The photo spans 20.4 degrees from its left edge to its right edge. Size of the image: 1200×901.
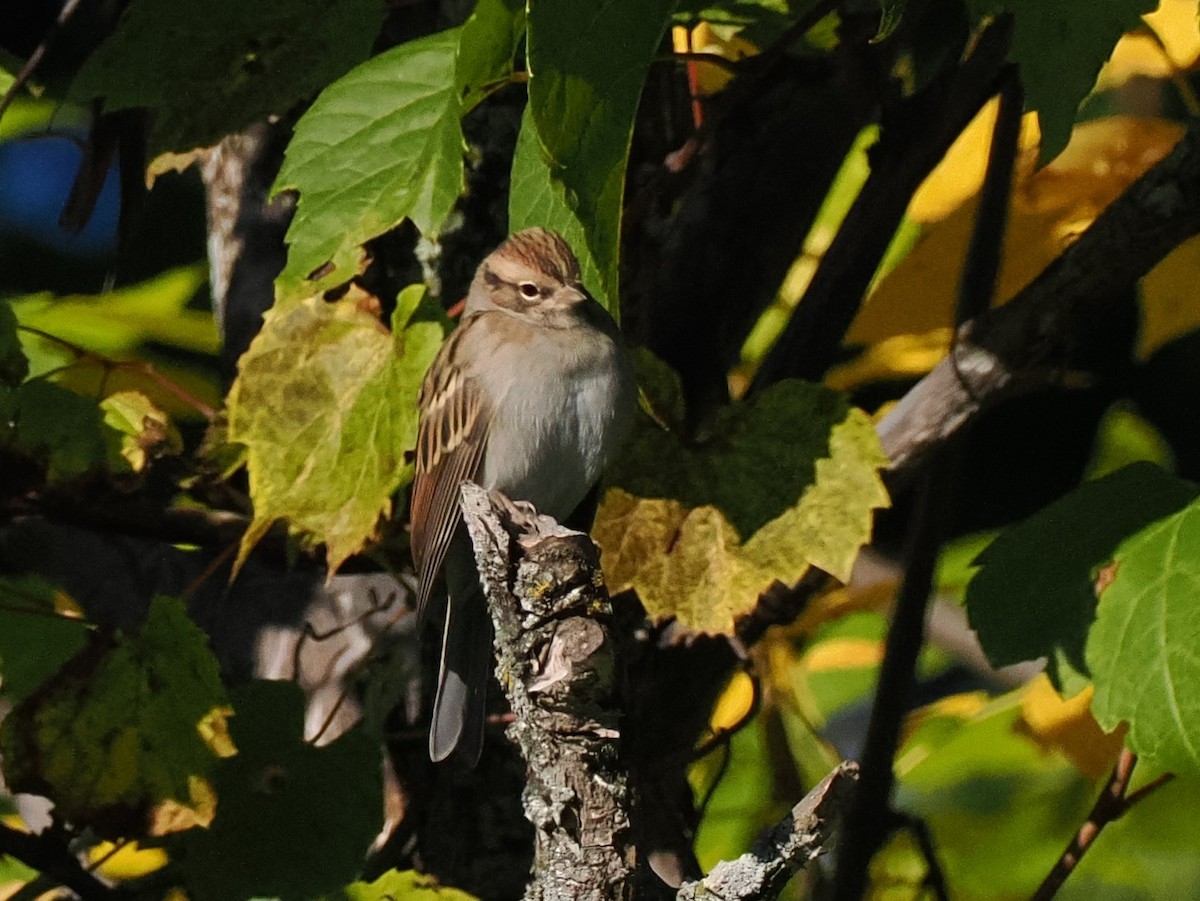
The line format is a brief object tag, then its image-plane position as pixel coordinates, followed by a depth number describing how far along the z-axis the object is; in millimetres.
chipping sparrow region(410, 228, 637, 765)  4496
